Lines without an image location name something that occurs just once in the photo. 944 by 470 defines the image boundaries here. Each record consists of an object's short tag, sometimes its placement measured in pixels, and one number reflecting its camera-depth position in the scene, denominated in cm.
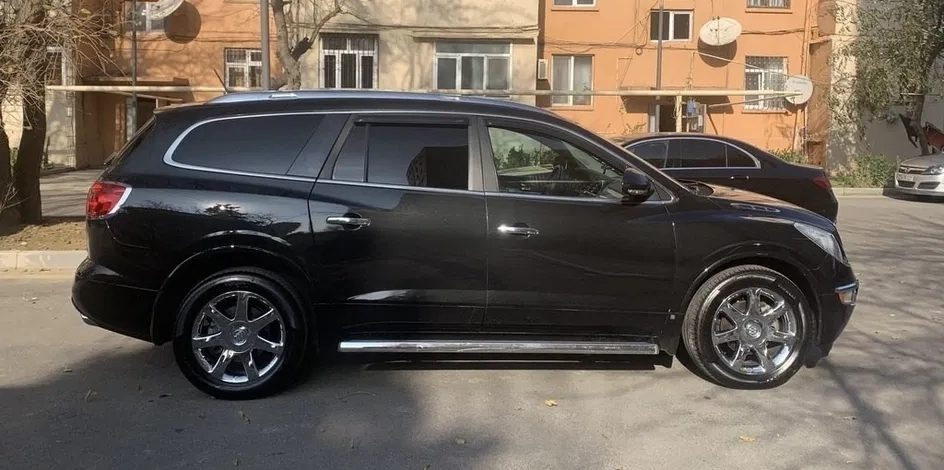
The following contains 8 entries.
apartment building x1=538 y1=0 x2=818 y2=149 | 2528
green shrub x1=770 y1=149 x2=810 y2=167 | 2398
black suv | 503
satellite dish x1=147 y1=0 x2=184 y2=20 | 2311
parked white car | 1795
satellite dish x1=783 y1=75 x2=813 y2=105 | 2386
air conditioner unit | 2412
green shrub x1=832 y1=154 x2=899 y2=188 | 2218
